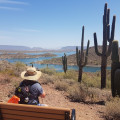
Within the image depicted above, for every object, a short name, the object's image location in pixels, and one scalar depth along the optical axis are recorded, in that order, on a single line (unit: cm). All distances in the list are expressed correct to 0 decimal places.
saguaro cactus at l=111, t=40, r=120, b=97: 619
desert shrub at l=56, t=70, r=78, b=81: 1271
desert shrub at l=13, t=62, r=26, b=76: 976
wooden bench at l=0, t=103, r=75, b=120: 205
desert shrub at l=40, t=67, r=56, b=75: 1531
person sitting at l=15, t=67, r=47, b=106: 252
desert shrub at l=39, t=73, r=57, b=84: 842
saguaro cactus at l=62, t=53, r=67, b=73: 1373
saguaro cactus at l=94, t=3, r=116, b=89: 896
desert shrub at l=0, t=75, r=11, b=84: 756
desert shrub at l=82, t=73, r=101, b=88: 1032
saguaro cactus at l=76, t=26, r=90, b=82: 1129
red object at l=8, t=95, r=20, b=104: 251
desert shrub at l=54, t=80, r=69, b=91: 707
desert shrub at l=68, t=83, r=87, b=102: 558
